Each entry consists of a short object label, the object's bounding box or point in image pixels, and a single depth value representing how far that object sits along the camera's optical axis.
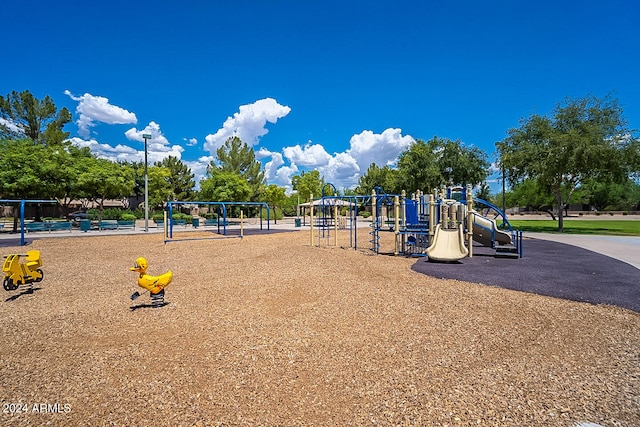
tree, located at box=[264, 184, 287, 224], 46.06
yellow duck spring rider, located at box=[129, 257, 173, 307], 6.18
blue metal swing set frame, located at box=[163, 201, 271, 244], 19.27
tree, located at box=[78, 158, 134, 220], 26.53
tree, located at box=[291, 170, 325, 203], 51.33
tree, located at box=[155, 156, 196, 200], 56.62
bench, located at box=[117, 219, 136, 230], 26.31
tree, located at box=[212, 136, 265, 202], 58.50
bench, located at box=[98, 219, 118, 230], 25.40
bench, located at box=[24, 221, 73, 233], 21.82
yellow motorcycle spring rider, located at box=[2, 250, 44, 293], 7.62
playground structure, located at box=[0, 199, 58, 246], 16.38
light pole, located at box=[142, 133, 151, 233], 23.83
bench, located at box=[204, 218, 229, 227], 30.34
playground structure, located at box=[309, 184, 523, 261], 11.87
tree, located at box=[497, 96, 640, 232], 22.41
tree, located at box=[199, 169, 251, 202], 40.78
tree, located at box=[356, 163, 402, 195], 57.35
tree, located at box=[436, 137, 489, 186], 35.41
